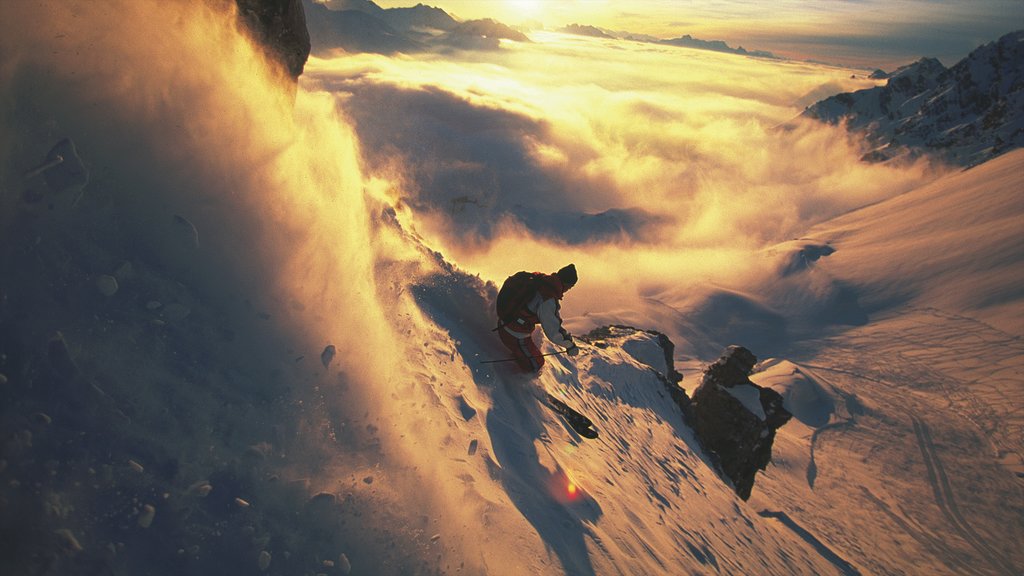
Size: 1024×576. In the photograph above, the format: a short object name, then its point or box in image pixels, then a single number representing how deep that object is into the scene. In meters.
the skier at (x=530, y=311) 7.76
